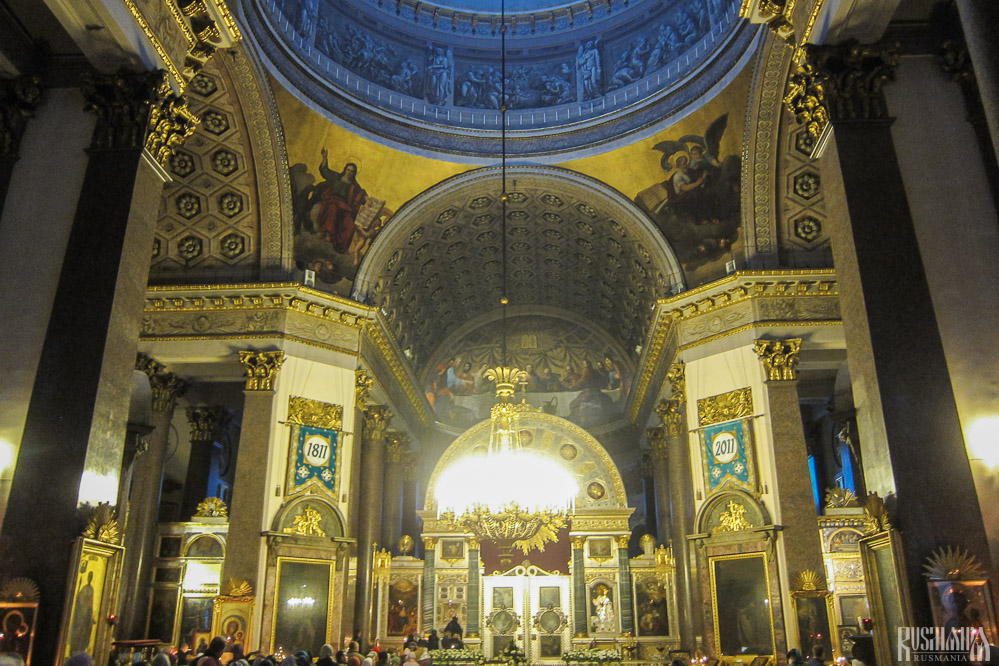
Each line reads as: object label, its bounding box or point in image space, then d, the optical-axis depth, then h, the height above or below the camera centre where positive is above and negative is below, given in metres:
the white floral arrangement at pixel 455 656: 13.59 -0.71
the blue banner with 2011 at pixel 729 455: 13.66 +2.67
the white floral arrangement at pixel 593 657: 13.84 -0.73
